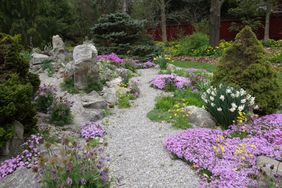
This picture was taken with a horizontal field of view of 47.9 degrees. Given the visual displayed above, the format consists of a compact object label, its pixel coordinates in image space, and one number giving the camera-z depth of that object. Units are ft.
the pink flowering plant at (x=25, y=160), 13.41
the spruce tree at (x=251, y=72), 19.66
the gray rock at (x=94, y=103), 21.49
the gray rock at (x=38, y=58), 33.86
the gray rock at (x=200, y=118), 18.27
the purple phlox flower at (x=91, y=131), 16.98
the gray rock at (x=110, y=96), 22.65
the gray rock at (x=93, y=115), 19.47
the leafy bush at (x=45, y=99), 19.47
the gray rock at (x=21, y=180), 12.21
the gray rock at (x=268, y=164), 12.37
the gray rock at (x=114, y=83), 25.94
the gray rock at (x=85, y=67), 24.14
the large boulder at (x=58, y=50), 34.54
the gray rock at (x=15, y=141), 14.46
